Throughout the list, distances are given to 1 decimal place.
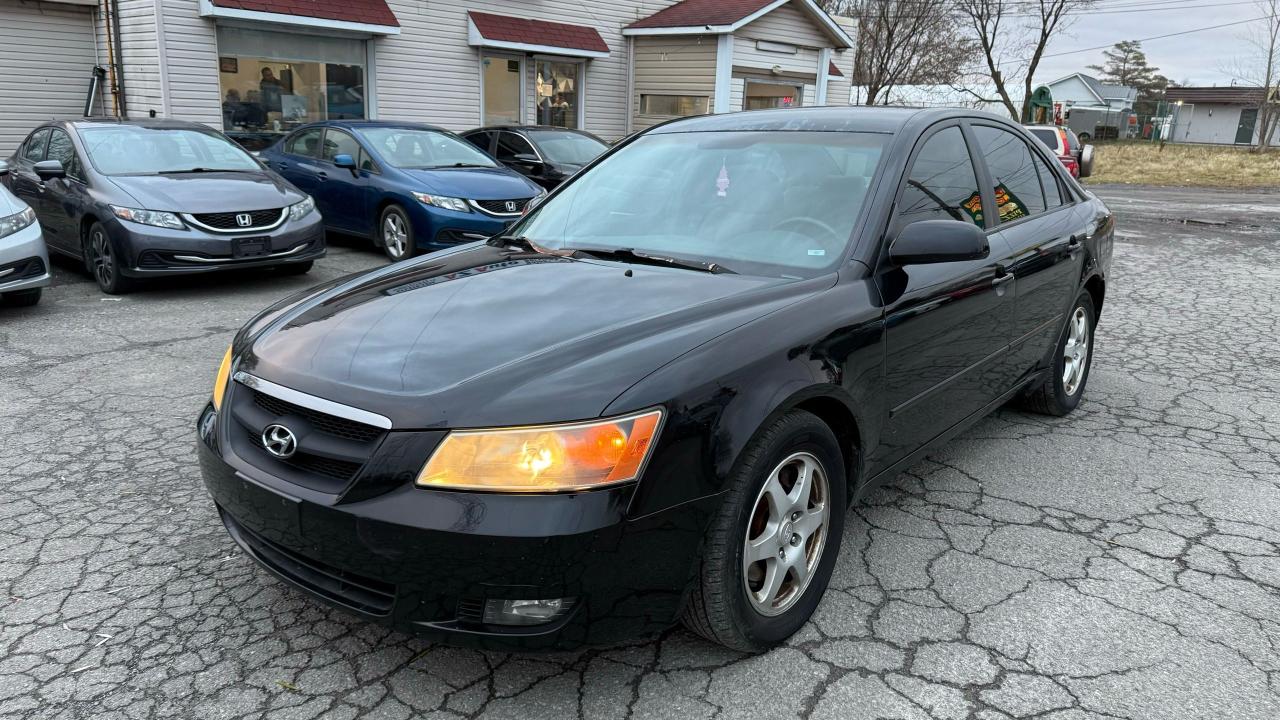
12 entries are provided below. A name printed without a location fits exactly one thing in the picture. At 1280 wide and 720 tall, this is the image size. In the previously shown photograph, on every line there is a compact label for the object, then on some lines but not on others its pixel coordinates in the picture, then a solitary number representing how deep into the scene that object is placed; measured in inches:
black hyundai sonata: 85.5
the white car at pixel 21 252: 259.9
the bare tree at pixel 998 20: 1549.0
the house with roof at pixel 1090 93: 2721.5
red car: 663.1
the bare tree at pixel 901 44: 1366.9
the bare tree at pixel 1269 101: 1405.0
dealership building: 530.3
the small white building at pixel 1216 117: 2596.0
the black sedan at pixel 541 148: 479.8
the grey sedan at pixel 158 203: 290.0
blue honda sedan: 360.5
